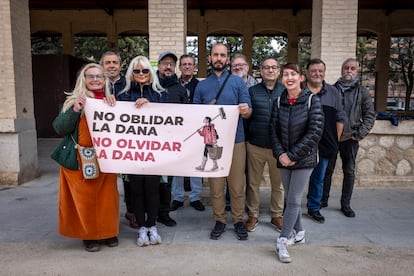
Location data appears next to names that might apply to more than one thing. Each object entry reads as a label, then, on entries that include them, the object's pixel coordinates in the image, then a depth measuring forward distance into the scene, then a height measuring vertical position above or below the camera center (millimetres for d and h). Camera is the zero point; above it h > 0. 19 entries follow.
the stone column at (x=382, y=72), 14034 +1003
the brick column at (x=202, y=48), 13859 +1902
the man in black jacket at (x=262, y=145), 3805 -535
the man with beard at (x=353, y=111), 4449 -183
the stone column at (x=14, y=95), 6113 -8
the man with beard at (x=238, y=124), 3668 -297
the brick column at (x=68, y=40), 14023 +2192
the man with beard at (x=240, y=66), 4516 +382
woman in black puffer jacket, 3244 -383
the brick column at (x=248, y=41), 13836 +2167
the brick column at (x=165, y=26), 5797 +1140
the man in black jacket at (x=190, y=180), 4676 -1201
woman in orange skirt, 3381 -880
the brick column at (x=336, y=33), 5774 +1043
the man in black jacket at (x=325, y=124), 4242 -335
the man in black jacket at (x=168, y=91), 4000 +51
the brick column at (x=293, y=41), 13672 +2163
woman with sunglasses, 3551 -866
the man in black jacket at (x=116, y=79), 3910 +180
